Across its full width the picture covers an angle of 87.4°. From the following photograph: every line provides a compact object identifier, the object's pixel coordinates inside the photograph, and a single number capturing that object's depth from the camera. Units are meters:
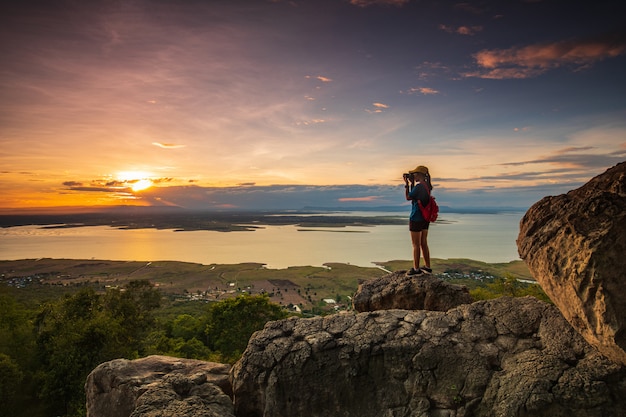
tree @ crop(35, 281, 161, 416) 19.97
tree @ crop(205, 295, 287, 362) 29.14
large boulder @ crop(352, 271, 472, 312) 9.73
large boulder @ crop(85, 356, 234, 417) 6.57
